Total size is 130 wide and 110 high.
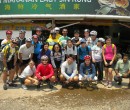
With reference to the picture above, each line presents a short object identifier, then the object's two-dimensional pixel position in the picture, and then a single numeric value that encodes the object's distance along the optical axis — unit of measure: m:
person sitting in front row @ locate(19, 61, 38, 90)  4.71
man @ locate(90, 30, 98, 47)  5.12
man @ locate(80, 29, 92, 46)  5.25
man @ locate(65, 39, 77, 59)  5.00
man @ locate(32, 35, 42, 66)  5.00
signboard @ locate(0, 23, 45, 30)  7.89
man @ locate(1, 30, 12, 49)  4.94
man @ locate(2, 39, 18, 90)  4.61
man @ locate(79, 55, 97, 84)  4.77
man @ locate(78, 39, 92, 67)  4.98
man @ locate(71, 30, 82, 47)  5.20
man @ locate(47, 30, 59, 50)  5.12
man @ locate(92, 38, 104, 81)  5.05
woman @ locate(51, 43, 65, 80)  4.91
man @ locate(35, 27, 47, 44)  5.27
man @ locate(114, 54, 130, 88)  5.00
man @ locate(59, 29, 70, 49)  5.16
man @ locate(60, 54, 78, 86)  4.73
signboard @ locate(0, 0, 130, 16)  7.63
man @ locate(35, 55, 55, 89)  4.68
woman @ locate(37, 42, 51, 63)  4.91
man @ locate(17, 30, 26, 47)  5.10
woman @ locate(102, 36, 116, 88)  4.99
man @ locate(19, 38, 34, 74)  4.84
